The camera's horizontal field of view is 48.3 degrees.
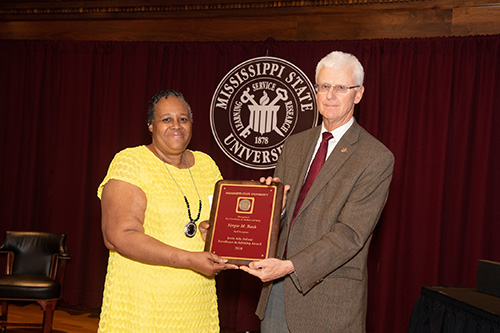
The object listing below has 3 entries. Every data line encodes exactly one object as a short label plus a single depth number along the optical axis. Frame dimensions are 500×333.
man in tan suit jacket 2.21
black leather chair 4.62
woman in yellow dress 2.27
